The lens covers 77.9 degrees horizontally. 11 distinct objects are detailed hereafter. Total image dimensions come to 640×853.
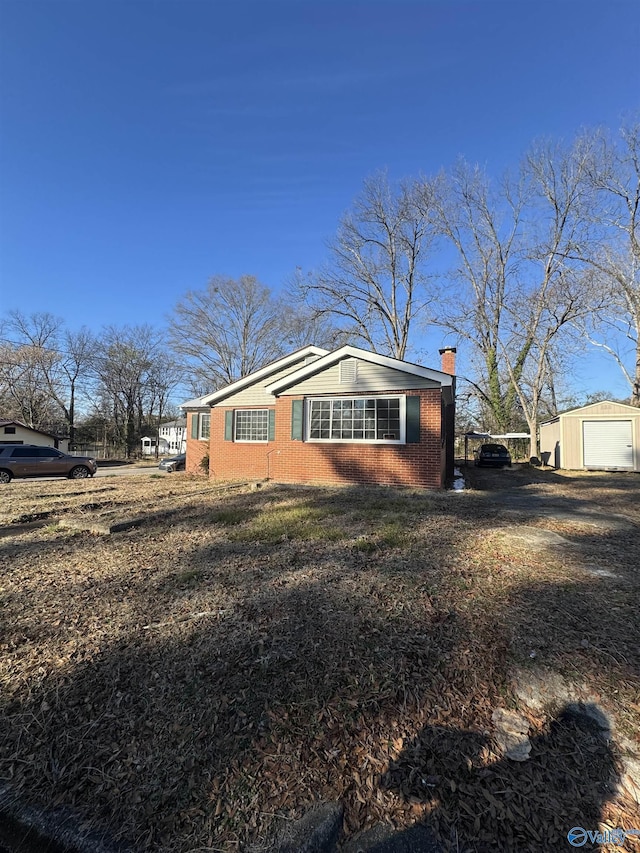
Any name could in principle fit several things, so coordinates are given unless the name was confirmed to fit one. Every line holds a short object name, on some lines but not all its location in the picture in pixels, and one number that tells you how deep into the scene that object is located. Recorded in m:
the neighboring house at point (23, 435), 25.89
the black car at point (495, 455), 21.38
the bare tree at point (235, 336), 30.48
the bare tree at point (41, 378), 32.47
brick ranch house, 9.87
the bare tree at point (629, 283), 20.23
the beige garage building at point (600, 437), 17.53
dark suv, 15.53
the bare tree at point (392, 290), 25.12
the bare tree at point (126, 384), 35.91
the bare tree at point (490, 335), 25.69
